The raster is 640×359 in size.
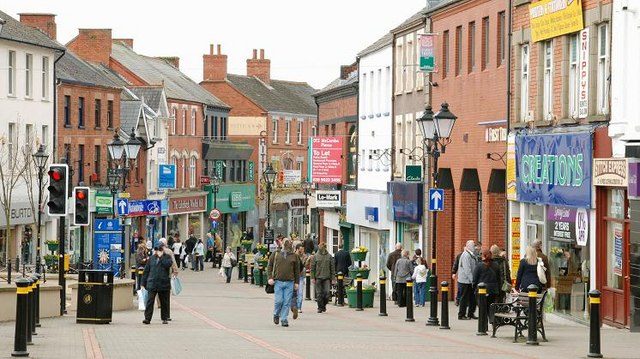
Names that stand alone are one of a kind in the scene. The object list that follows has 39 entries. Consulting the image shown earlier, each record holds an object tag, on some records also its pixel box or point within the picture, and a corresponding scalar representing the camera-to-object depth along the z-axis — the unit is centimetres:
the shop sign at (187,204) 8819
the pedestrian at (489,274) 2936
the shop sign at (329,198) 6178
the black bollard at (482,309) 2522
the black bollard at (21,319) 1925
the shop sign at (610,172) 2692
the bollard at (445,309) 2741
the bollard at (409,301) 3048
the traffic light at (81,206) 2905
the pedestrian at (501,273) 2966
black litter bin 2789
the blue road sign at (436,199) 3123
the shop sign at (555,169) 2942
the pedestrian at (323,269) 3678
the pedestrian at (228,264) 5797
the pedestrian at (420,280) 3781
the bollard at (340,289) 3991
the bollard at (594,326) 2016
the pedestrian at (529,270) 2722
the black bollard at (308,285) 4386
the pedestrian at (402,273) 3841
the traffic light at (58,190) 2672
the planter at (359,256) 4759
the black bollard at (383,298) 3438
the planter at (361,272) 4050
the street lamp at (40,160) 4516
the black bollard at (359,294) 3709
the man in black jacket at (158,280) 2873
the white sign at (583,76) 2956
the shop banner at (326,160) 6253
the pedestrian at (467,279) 3153
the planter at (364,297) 3862
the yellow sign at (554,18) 3011
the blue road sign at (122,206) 4400
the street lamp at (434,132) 2935
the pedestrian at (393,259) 4012
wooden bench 2403
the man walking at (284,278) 2852
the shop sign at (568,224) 2977
